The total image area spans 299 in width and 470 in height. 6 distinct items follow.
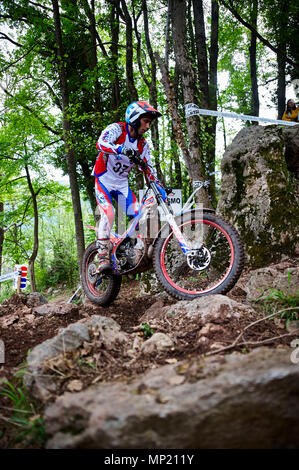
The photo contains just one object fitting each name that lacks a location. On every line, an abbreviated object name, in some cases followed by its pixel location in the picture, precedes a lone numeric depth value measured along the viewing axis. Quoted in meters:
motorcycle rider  3.77
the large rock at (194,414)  1.41
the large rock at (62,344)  2.00
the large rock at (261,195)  4.34
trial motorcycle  3.22
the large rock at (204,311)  2.62
